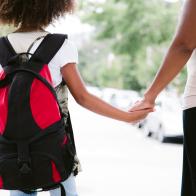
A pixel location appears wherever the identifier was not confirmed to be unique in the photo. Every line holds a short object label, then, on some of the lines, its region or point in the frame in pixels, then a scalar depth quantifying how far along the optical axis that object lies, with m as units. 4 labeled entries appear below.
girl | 1.89
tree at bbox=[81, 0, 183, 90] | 12.97
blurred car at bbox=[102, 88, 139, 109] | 14.97
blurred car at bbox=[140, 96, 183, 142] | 9.42
